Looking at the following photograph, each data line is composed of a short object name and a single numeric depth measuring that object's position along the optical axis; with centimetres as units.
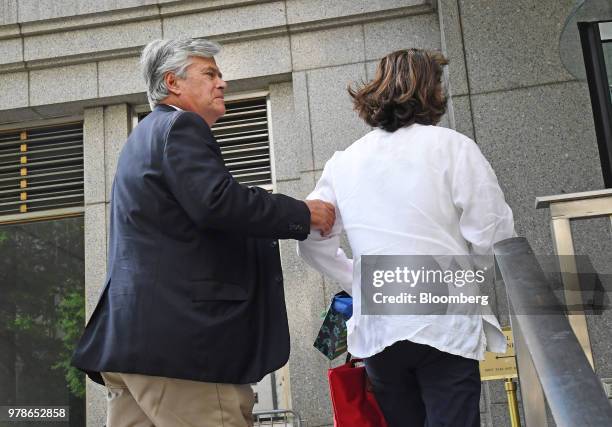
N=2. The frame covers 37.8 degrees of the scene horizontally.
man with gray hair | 278
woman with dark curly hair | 273
